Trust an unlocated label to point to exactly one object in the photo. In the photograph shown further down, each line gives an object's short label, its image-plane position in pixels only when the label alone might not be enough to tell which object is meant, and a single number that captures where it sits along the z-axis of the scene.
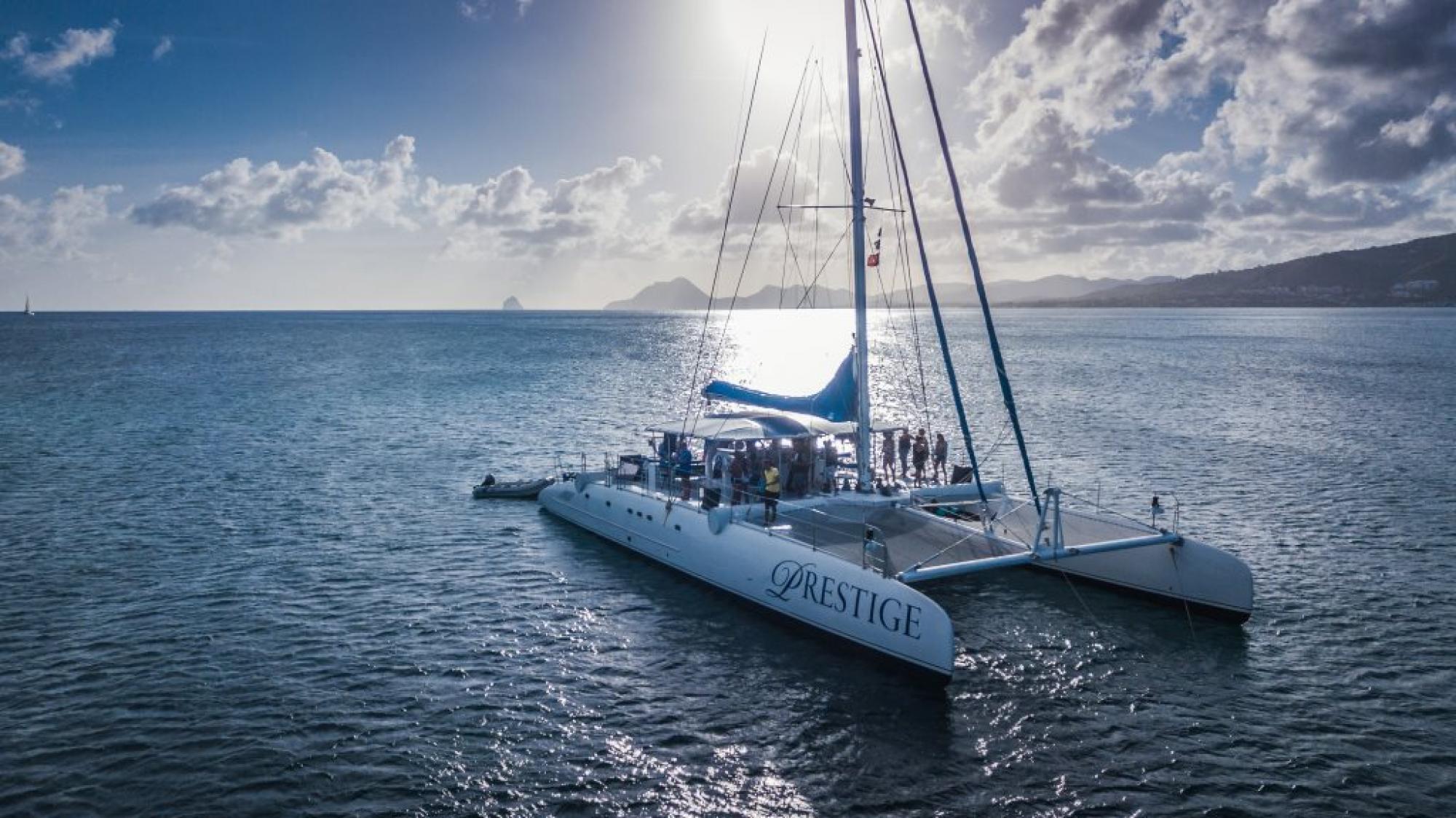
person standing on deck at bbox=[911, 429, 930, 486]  26.58
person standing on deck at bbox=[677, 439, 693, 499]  26.94
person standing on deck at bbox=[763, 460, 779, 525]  22.99
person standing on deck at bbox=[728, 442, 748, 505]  24.73
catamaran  18.31
